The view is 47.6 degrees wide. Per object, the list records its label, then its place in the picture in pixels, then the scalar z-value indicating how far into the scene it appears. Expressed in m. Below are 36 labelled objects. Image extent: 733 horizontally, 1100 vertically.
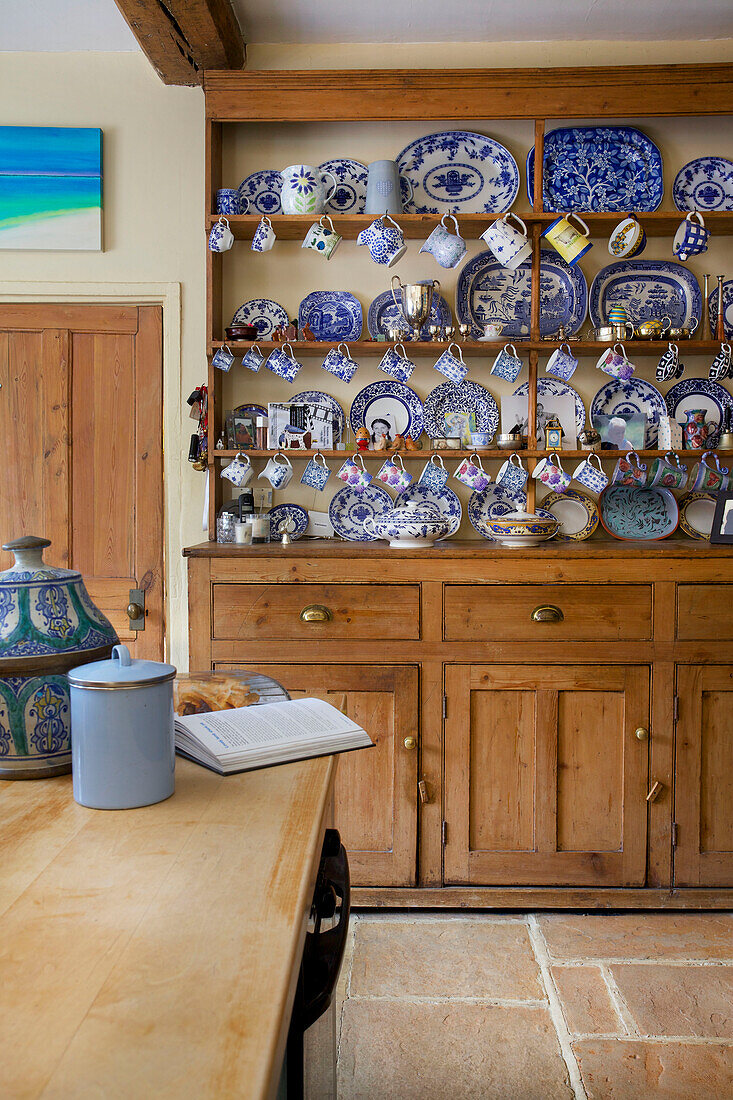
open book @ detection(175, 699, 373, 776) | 1.08
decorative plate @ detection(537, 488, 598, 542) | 2.96
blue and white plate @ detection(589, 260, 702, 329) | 2.94
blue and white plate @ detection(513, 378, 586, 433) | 2.96
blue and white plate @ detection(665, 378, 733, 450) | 2.95
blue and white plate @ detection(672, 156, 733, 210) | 2.90
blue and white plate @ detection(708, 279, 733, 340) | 2.92
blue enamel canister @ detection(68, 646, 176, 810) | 0.93
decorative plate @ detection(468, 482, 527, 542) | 2.99
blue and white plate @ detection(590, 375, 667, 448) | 2.96
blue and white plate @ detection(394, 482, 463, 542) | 2.98
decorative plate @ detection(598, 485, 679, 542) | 2.94
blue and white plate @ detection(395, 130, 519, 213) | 2.91
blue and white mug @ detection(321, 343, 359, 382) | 2.83
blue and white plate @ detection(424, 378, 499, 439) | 2.97
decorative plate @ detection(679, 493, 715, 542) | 2.94
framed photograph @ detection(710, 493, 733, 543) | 2.61
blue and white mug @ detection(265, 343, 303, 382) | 2.83
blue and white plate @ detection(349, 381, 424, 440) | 2.98
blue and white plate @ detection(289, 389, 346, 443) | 2.98
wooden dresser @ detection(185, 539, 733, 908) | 2.45
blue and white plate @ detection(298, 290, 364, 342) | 2.97
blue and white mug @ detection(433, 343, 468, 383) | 2.79
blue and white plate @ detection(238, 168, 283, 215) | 2.94
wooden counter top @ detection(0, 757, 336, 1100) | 0.52
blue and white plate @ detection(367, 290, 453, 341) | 2.94
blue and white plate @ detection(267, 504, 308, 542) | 2.98
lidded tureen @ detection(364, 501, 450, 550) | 2.56
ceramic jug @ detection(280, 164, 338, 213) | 2.73
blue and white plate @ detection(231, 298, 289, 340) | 2.98
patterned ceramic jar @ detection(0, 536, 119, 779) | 1.00
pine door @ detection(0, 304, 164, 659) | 3.01
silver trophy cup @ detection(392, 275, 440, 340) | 2.76
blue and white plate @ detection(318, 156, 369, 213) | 2.93
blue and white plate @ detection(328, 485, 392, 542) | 3.00
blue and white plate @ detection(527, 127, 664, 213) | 2.90
